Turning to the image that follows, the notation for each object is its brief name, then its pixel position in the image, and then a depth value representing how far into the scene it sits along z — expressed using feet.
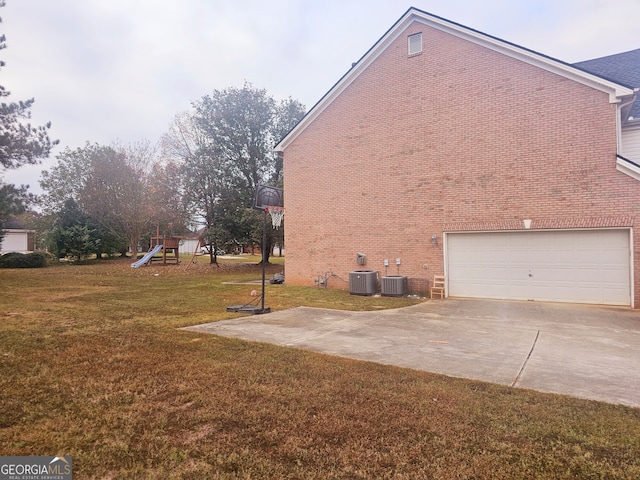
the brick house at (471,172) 33.73
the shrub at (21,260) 81.97
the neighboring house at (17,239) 135.03
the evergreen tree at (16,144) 52.85
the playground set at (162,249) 82.16
